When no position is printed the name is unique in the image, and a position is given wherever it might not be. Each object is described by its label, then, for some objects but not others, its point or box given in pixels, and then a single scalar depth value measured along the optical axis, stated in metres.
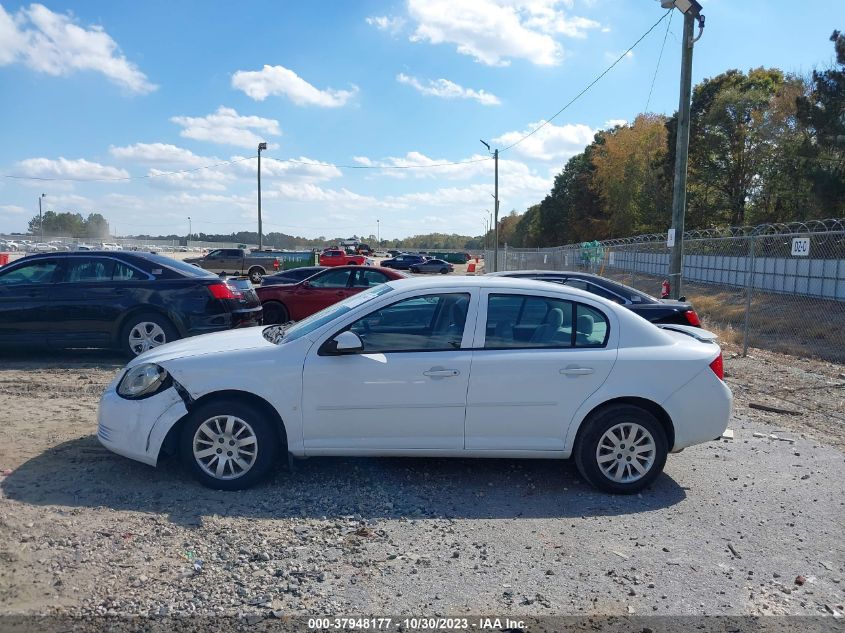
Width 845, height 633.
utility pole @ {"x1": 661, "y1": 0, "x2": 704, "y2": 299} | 13.64
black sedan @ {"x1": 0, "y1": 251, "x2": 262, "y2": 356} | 9.31
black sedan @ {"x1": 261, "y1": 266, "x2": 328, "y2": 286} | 15.96
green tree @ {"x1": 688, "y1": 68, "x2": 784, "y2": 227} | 42.66
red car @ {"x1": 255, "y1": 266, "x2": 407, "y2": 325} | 13.80
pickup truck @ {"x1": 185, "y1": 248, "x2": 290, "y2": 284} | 40.03
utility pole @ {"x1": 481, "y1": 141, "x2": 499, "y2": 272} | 38.75
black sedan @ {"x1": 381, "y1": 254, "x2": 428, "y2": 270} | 54.60
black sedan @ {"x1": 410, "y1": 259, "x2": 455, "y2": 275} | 53.44
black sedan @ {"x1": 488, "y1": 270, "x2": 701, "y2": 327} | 10.11
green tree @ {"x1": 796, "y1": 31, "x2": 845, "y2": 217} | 26.30
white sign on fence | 10.94
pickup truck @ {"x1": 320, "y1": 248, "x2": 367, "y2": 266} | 44.35
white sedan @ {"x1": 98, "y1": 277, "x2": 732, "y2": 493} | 4.96
